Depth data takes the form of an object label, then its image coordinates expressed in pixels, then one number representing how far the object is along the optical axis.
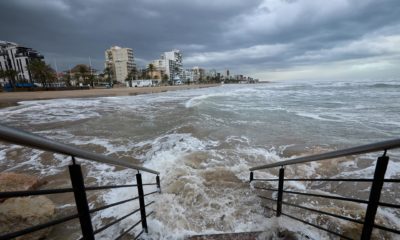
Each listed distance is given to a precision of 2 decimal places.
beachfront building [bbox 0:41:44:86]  79.12
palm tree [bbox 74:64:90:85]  66.69
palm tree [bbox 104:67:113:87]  82.42
